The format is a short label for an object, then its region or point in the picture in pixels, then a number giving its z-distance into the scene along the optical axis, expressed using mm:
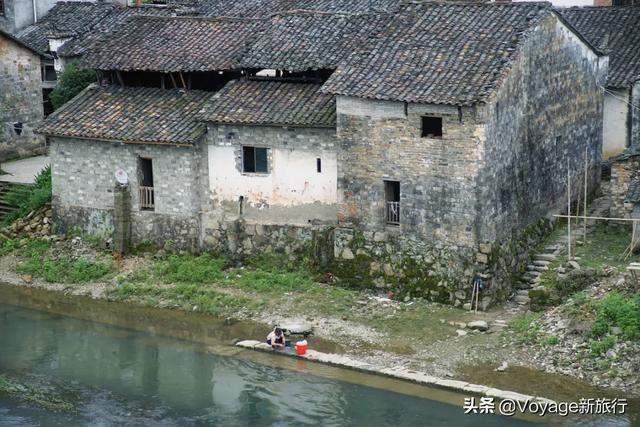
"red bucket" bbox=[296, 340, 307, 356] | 28692
